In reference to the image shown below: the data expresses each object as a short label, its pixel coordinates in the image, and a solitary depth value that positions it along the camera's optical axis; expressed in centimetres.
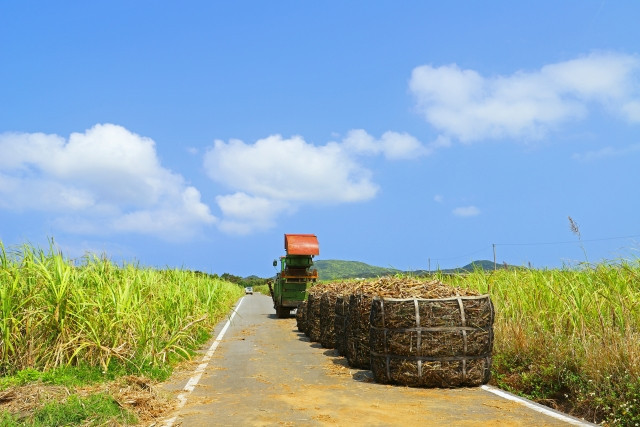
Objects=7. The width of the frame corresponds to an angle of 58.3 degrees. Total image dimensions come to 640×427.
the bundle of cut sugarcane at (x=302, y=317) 1925
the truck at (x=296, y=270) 2594
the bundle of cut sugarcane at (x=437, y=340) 915
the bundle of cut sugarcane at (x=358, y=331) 1088
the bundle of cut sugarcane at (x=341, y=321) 1266
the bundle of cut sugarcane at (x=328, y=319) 1449
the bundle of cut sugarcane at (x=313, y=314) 1636
